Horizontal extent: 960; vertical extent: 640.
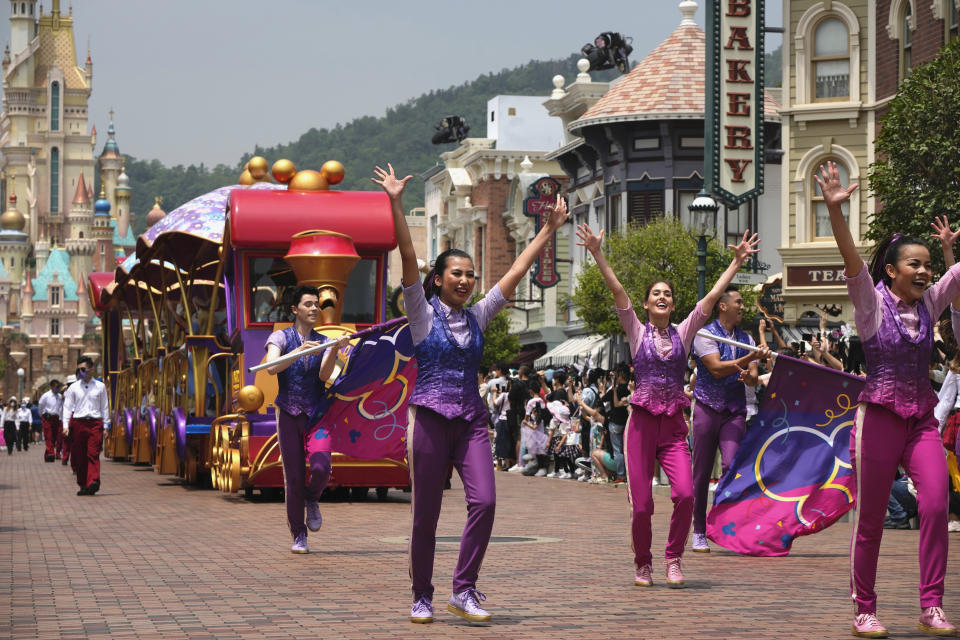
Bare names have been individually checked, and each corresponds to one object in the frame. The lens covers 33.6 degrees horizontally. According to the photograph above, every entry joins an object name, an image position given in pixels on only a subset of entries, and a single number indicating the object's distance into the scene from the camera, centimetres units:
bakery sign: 3145
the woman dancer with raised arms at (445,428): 771
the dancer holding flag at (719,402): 1082
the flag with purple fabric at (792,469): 968
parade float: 1662
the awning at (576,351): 4262
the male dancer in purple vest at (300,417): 1141
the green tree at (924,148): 2092
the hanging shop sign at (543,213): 4741
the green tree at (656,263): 3484
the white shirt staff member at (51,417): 3278
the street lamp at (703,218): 2077
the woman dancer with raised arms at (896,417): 726
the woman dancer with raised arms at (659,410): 919
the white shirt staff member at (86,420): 1894
